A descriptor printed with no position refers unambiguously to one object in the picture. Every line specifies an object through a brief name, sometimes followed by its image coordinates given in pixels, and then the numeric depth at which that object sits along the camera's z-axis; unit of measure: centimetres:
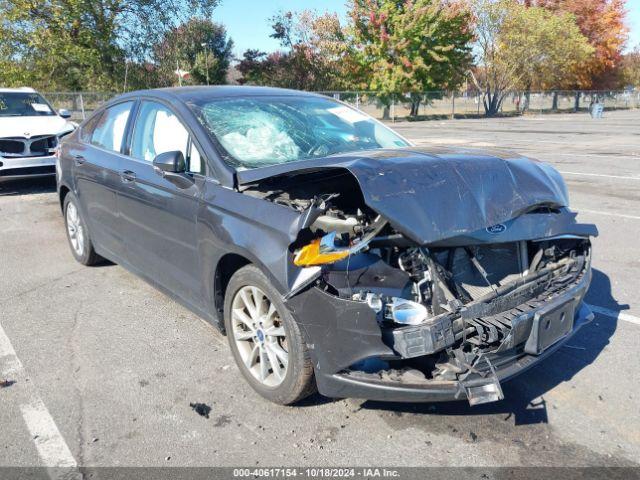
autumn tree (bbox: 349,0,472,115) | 3484
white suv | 974
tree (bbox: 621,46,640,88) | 6619
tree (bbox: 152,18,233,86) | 1853
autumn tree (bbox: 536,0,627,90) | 5061
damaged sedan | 270
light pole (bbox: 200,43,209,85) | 4336
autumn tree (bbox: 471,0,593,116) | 4191
